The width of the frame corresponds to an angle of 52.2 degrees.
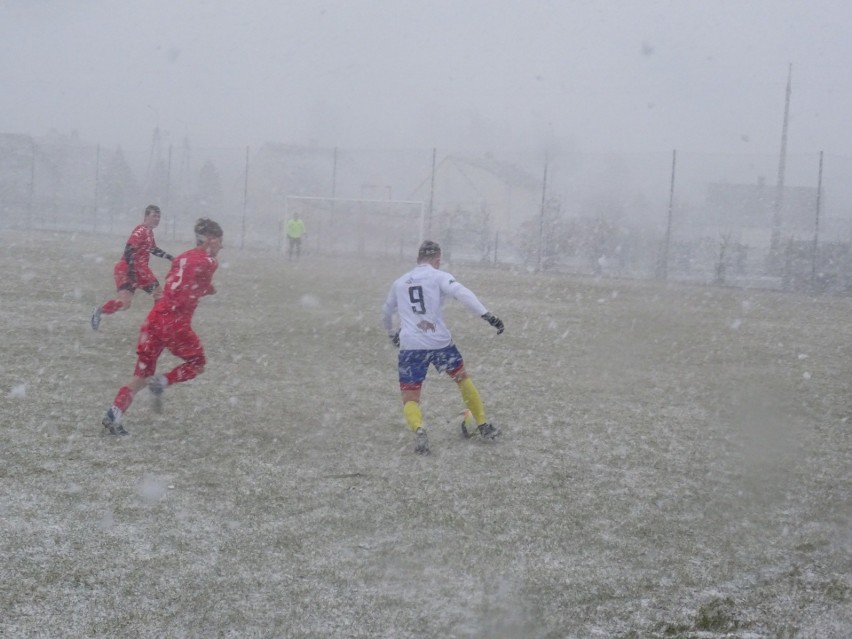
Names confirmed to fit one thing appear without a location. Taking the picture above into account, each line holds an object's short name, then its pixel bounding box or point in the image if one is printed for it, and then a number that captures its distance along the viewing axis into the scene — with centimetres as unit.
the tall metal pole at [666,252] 2481
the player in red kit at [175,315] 658
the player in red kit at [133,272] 1075
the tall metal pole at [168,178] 3287
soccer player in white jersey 664
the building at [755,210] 2395
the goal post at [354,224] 3209
